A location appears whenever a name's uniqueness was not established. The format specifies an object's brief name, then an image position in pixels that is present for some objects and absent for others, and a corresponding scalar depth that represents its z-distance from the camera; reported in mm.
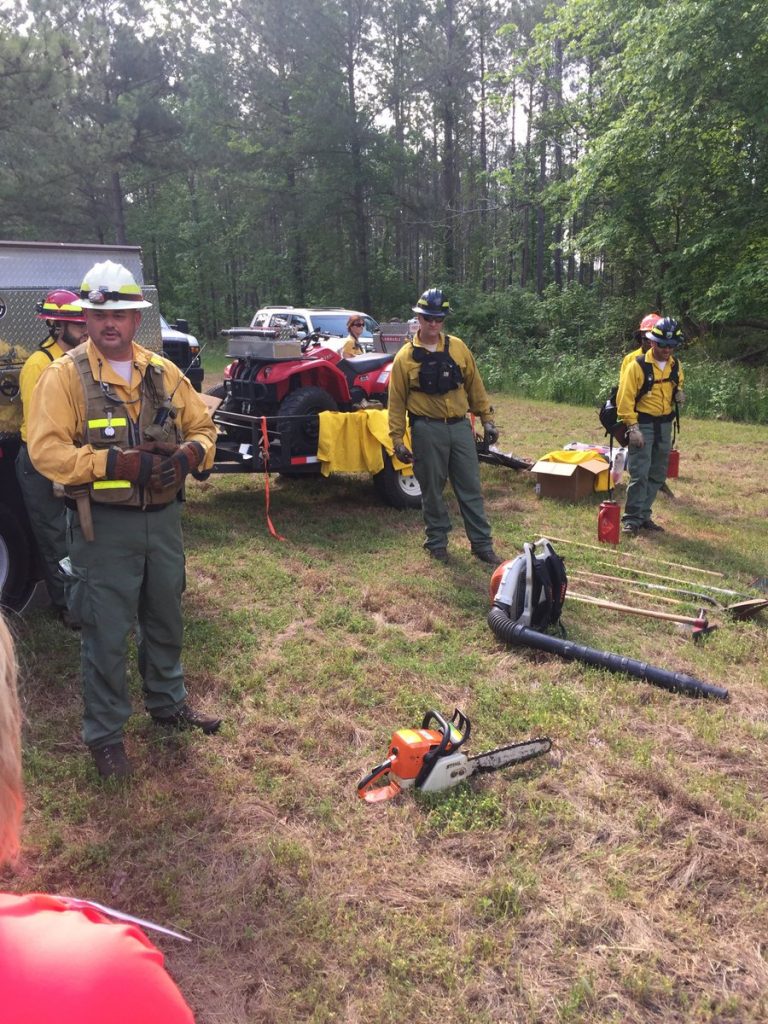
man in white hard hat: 2936
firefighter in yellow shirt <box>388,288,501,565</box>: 5762
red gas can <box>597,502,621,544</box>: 6305
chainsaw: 3066
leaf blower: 4305
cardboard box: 7707
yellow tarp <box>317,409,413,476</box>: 6934
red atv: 6785
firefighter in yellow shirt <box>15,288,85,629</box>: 4312
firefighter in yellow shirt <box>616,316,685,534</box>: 6543
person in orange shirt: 667
